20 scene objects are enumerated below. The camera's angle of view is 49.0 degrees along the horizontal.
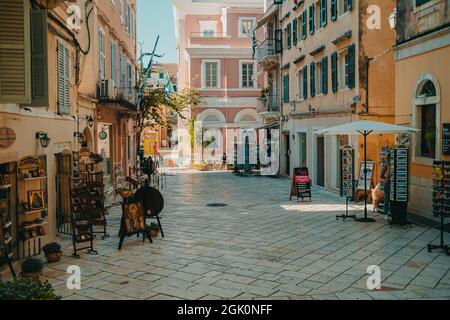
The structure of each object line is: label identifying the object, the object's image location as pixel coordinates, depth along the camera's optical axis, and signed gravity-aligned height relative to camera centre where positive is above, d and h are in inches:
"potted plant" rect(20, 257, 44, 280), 313.6 -77.2
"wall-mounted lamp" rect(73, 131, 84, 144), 550.4 +12.5
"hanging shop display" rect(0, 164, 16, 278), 323.3 -47.7
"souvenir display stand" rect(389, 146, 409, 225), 502.0 -39.6
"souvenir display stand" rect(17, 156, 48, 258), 375.9 -44.6
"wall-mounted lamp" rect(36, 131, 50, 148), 409.1 +7.7
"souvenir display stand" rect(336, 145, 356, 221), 621.9 -32.7
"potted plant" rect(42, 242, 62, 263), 372.5 -79.2
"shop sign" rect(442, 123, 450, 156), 473.4 +4.5
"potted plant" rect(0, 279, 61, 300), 212.7 -63.3
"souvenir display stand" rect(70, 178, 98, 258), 402.9 -58.8
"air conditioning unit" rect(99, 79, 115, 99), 660.1 +78.6
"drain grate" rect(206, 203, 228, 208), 676.4 -82.2
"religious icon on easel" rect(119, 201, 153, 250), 422.0 -64.8
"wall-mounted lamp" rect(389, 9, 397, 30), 679.7 +171.5
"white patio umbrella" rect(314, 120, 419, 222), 515.8 +16.9
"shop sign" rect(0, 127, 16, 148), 334.3 +7.3
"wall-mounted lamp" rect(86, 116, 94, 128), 614.9 +33.5
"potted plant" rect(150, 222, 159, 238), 458.0 -77.8
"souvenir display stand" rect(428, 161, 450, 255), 397.1 -39.3
